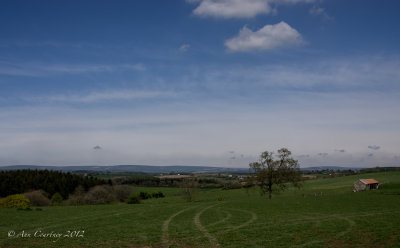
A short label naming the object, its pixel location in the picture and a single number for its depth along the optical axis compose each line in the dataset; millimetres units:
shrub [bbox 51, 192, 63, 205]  81769
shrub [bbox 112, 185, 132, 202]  94912
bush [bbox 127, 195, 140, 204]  77188
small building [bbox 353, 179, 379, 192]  67750
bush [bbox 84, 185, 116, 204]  82125
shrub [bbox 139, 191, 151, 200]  101188
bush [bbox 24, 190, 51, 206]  74100
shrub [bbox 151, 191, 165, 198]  104262
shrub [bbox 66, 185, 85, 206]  77156
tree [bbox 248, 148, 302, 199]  56125
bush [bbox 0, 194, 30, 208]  61125
